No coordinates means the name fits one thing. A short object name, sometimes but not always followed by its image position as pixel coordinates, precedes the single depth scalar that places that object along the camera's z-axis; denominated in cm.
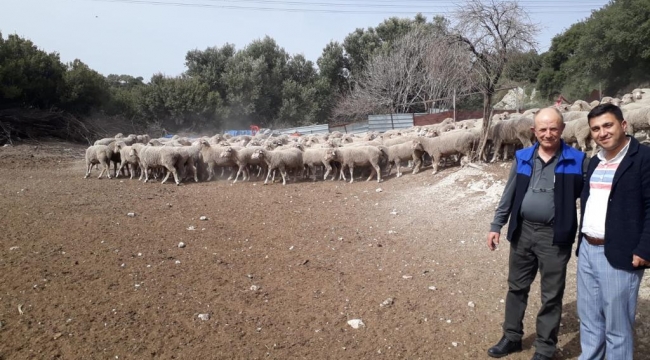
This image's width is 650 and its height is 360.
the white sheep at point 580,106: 1535
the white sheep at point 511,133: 1185
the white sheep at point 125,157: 1449
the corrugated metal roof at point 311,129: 3099
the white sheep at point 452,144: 1238
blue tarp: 3183
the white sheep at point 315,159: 1398
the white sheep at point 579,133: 1103
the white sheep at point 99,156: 1470
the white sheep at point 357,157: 1331
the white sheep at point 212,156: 1486
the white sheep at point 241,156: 1439
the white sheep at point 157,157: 1395
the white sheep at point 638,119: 1087
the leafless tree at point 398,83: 3869
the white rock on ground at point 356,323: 492
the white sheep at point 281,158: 1395
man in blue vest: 362
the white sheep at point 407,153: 1312
